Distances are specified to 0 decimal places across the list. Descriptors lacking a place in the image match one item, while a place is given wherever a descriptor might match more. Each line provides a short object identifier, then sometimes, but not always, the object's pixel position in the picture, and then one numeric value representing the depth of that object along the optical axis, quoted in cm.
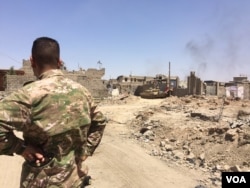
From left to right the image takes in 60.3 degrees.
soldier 123
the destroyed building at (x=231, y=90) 1735
